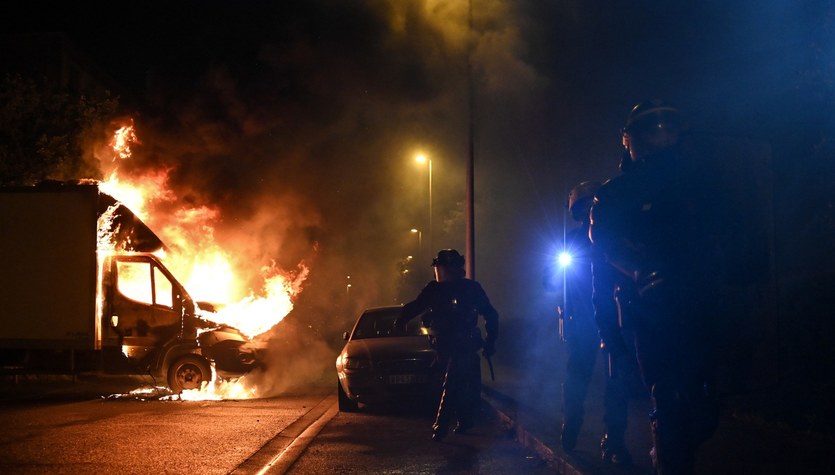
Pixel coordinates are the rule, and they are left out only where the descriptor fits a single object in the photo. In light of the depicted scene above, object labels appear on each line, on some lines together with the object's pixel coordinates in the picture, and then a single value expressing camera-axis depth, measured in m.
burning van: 12.76
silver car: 11.05
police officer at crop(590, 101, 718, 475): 3.88
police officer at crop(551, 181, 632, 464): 6.78
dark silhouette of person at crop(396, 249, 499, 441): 8.19
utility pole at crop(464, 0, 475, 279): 16.34
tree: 19.66
